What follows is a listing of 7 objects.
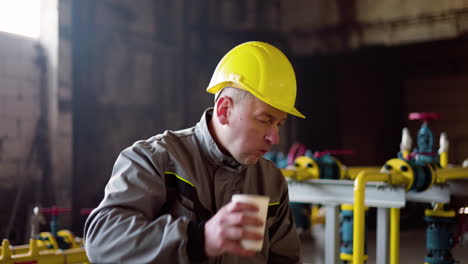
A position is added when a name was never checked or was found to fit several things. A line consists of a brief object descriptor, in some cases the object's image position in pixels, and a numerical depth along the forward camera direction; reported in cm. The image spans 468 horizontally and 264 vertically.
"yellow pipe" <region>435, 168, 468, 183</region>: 320
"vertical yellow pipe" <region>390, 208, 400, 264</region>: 306
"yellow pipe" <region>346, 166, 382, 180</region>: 435
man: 110
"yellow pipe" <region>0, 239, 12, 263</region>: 275
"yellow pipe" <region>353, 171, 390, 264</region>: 250
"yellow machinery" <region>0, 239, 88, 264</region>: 278
